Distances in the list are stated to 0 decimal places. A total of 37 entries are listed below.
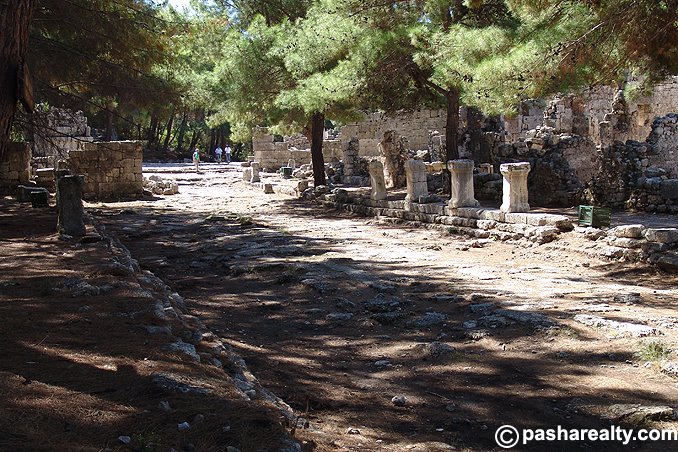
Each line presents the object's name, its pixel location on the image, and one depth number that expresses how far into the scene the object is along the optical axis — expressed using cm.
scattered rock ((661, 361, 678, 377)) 524
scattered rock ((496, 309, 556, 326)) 676
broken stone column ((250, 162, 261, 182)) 3036
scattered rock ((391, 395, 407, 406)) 495
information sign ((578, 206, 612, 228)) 1158
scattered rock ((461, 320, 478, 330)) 690
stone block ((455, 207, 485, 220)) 1403
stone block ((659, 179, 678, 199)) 1441
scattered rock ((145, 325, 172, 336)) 549
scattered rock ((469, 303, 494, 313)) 750
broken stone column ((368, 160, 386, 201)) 1750
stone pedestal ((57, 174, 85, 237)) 1113
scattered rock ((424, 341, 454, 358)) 606
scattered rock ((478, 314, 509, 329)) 688
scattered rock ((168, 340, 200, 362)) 494
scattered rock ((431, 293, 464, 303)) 805
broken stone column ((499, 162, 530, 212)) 1328
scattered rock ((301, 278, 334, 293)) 886
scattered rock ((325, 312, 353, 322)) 748
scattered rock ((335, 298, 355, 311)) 797
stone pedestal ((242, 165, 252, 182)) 3081
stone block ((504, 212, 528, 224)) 1280
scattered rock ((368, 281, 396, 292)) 881
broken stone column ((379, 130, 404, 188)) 2345
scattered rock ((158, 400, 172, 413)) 370
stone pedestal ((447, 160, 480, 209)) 1466
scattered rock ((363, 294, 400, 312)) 782
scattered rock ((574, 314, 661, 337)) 626
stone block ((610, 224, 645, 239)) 1039
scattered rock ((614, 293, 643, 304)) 778
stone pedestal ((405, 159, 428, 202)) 1628
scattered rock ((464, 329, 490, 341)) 654
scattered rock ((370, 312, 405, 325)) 733
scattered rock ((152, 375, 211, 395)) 405
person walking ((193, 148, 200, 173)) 3756
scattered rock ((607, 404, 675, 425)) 444
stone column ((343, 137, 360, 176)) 2828
